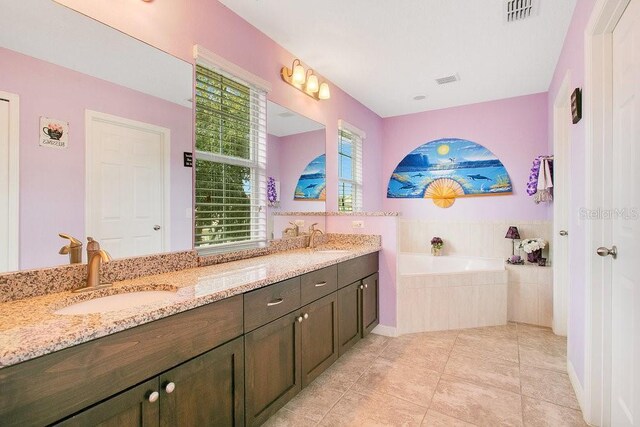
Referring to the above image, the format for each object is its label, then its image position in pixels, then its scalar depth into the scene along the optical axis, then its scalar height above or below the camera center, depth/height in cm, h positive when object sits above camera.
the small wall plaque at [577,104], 195 +65
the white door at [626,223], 132 -5
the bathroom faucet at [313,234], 290 -19
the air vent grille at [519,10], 210 +134
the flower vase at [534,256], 343 -46
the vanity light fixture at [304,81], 273 +115
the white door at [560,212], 293 +0
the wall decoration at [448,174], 396 +50
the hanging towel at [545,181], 318 +30
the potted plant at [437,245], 413 -41
